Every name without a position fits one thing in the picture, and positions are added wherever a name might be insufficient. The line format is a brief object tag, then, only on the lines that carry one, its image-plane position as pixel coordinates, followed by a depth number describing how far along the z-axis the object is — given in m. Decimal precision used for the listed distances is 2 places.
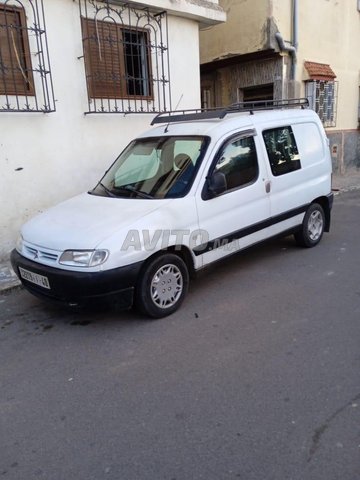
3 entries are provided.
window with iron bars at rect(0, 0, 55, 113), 5.50
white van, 3.55
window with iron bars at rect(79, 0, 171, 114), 6.37
